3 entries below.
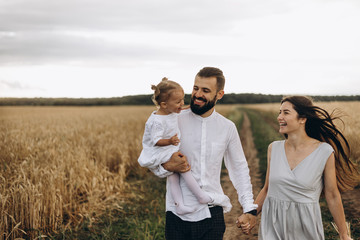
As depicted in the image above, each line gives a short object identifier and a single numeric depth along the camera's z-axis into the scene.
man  2.49
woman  2.48
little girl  2.45
